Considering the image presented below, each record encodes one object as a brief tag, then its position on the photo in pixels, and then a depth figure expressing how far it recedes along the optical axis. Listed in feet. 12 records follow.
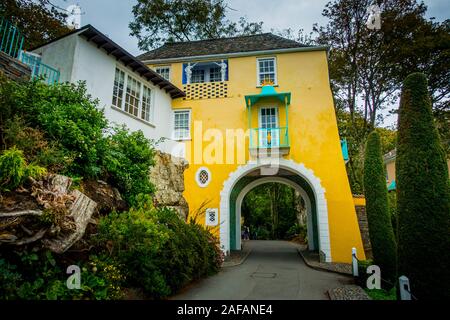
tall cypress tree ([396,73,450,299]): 15.31
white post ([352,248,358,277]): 25.67
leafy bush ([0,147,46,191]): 11.89
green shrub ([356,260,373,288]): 24.79
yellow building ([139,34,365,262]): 39.04
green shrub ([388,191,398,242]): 38.67
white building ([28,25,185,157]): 27.09
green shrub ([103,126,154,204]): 21.09
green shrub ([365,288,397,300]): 20.10
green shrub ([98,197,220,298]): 15.46
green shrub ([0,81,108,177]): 16.28
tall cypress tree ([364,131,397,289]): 24.89
